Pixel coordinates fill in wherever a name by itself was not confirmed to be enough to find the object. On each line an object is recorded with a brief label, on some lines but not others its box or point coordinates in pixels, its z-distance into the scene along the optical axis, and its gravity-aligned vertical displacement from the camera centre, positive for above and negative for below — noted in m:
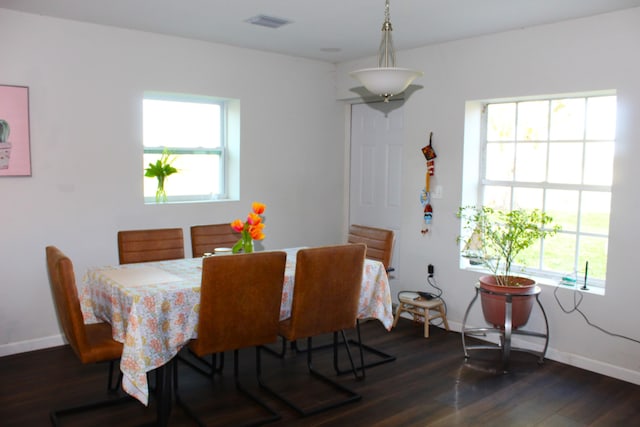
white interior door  5.47 +0.06
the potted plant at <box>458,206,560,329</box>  3.94 -0.58
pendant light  3.01 +0.51
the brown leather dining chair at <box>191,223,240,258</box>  4.21 -0.53
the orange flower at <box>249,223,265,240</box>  3.47 -0.38
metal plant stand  3.90 -1.18
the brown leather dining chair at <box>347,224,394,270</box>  4.24 -0.54
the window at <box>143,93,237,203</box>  4.84 +0.23
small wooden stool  4.66 -1.17
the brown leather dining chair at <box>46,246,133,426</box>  2.76 -0.80
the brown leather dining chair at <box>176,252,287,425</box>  2.85 -0.70
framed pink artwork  3.95 +0.23
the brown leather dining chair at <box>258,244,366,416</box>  3.19 -0.74
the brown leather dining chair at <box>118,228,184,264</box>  3.87 -0.55
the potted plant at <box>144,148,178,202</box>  4.76 -0.03
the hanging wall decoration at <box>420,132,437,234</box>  4.96 -0.16
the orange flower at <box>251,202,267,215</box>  3.43 -0.24
